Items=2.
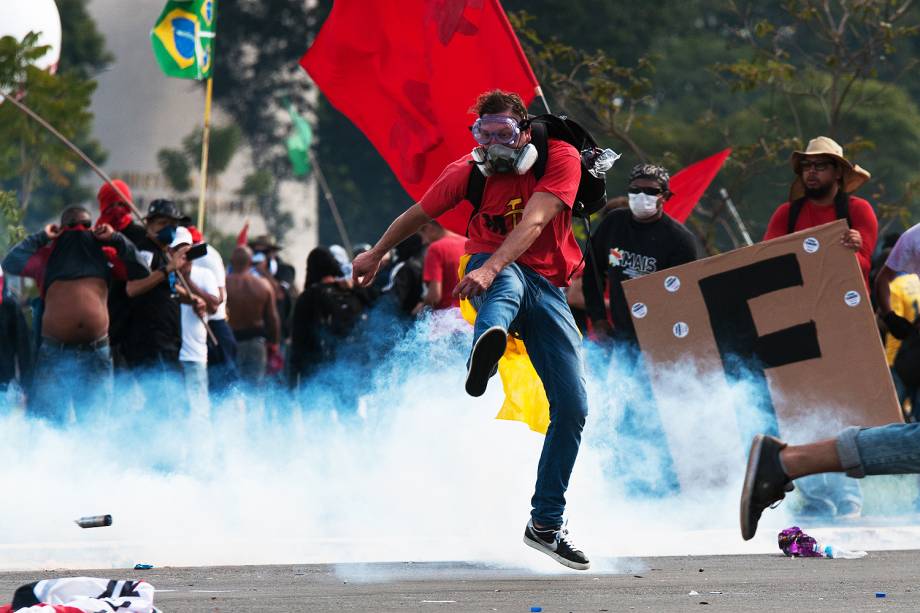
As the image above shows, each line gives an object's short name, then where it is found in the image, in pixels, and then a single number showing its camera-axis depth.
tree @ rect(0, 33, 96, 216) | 43.12
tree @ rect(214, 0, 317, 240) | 98.69
